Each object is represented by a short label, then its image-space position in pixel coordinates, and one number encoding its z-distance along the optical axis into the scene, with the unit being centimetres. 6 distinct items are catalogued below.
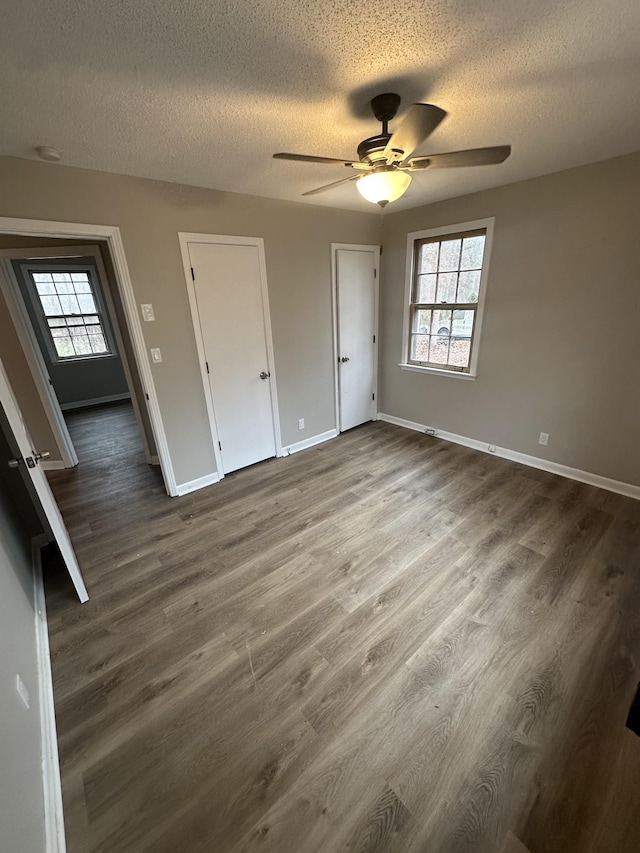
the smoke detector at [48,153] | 178
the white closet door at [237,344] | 275
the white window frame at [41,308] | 507
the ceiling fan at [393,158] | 137
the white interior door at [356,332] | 361
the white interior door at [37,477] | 152
